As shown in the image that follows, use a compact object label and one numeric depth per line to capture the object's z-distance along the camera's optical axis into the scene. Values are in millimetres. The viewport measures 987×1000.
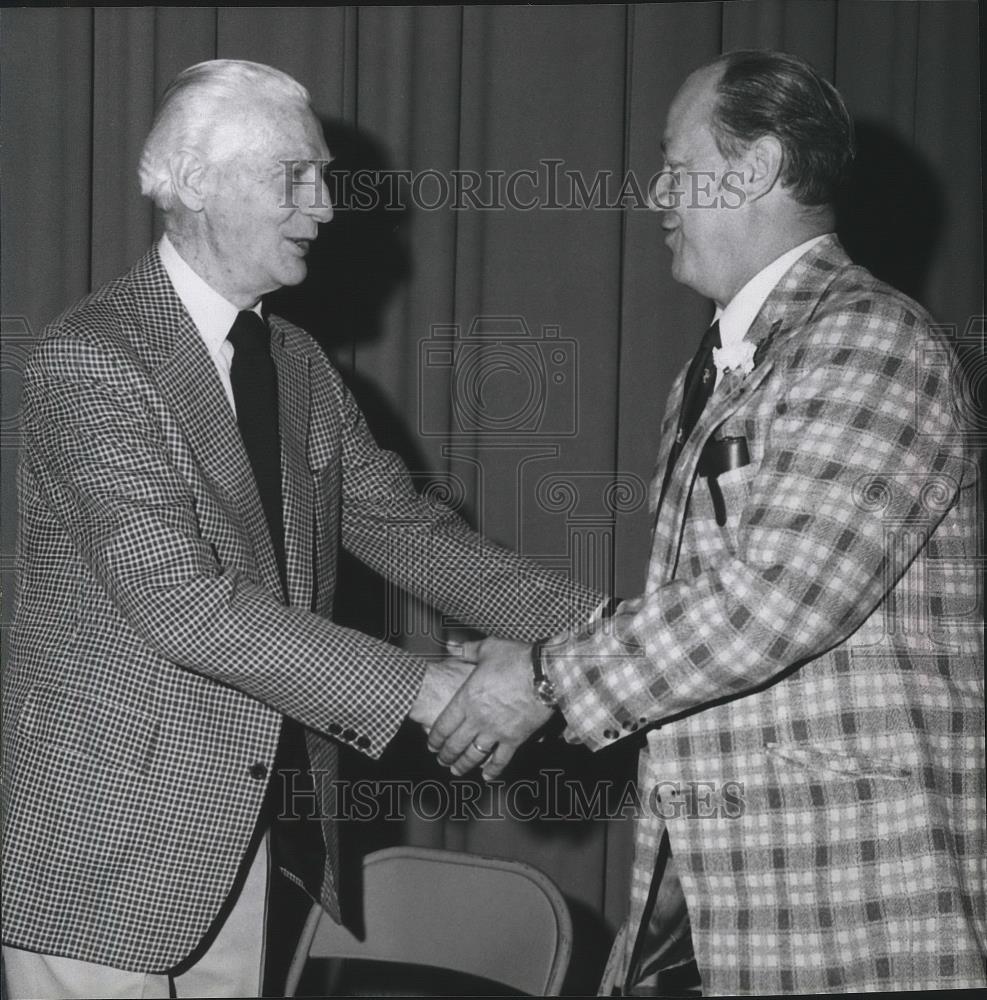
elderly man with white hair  1522
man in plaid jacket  1416
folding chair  1606
